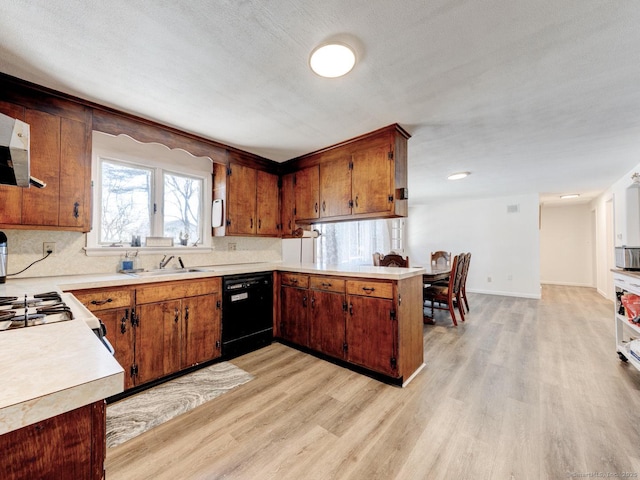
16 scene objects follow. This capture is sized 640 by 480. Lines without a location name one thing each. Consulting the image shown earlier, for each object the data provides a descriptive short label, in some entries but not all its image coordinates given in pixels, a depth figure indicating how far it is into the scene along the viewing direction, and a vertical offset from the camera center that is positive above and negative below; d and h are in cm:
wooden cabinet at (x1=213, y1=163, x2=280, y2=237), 313 +55
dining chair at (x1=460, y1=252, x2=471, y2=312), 432 -53
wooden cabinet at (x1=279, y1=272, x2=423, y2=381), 224 -73
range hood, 99 +37
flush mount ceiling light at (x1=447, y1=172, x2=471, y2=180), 414 +106
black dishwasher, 266 -74
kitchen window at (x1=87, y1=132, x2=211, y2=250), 251 +52
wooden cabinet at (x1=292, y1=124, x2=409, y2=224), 260 +69
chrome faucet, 272 -18
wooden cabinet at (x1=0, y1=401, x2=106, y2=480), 48 -40
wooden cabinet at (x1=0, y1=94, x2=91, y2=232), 187 +55
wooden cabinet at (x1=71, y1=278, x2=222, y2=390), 198 -67
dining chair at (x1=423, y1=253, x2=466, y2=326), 381 -72
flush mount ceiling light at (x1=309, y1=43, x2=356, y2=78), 154 +111
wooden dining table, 389 -50
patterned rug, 171 -117
